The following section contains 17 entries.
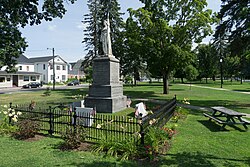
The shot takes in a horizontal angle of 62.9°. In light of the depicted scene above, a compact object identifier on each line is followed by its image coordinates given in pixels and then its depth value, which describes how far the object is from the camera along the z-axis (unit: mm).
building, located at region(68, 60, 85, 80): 87938
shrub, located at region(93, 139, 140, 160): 5941
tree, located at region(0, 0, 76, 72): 7105
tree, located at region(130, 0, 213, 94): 22594
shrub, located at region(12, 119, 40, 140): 7684
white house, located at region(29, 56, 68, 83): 63156
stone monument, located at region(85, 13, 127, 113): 12430
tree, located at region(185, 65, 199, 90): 44812
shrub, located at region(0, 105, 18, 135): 8417
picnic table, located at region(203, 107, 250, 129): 8733
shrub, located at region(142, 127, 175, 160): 5887
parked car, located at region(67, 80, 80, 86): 56903
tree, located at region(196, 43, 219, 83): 68688
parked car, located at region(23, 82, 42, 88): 46125
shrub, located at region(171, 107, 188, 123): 10643
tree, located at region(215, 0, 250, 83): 16984
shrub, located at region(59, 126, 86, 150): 6590
